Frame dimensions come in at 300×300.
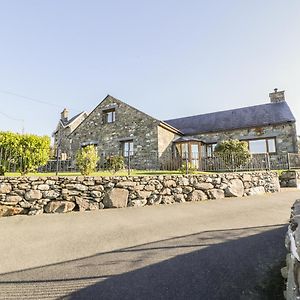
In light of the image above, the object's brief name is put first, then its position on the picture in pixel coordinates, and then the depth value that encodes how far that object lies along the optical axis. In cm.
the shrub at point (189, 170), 1001
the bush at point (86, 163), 833
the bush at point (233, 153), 1228
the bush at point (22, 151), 732
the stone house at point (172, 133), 1625
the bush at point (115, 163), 1086
